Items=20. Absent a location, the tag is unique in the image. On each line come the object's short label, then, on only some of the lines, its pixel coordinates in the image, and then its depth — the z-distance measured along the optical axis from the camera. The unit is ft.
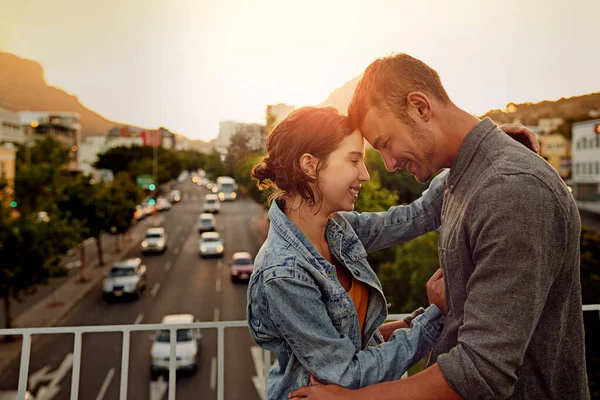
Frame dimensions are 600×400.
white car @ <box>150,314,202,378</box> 44.55
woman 3.93
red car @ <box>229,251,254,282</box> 82.02
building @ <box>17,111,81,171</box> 253.65
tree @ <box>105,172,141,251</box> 86.38
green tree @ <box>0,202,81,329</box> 52.60
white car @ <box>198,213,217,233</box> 126.93
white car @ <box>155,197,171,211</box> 169.98
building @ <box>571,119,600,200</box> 138.82
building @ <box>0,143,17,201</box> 111.14
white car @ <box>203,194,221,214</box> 171.22
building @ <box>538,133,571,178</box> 162.74
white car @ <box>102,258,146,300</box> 72.74
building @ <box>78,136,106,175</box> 300.20
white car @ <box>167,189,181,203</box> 197.22
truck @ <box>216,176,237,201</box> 144.01
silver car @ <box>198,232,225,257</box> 101.91
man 3.36
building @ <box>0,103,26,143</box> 199.09
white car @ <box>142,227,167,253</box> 103.81
